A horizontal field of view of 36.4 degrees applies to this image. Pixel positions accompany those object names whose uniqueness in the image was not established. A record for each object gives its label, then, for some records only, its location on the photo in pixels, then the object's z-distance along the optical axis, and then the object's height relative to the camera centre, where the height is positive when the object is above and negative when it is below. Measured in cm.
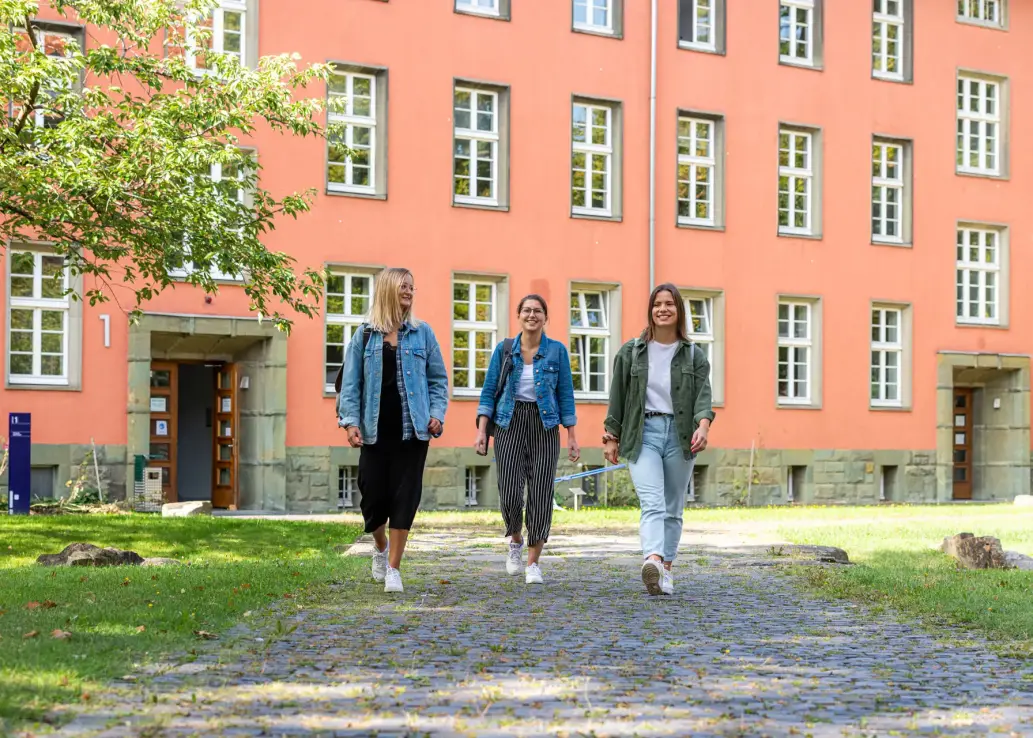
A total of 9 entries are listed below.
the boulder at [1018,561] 1177 -102
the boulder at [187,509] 2003 -110
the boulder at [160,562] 1157 -103
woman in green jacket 945 +6
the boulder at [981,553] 1190 -97
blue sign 1942 -51
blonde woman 909 +11
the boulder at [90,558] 1134 -98
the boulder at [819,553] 1234 -103
